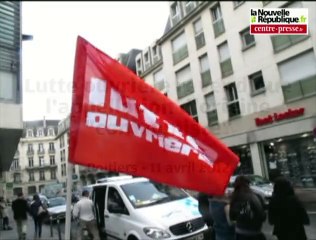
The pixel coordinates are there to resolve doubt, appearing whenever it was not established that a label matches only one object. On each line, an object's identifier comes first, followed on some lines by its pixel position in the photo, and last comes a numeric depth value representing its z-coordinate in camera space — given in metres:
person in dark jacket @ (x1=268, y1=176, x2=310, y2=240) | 3.45
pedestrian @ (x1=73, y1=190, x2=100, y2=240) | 5.93
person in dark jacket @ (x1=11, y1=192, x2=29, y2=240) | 8.35
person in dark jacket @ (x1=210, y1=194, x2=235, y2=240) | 3.77
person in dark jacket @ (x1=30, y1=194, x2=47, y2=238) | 9.57
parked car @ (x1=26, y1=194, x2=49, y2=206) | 14.59
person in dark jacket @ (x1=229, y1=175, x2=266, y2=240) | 3.18
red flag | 2.96
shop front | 13.04
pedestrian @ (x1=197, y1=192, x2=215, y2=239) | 4.37
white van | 4.48
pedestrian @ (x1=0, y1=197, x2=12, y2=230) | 9.46
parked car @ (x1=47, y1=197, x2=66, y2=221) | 11.98
